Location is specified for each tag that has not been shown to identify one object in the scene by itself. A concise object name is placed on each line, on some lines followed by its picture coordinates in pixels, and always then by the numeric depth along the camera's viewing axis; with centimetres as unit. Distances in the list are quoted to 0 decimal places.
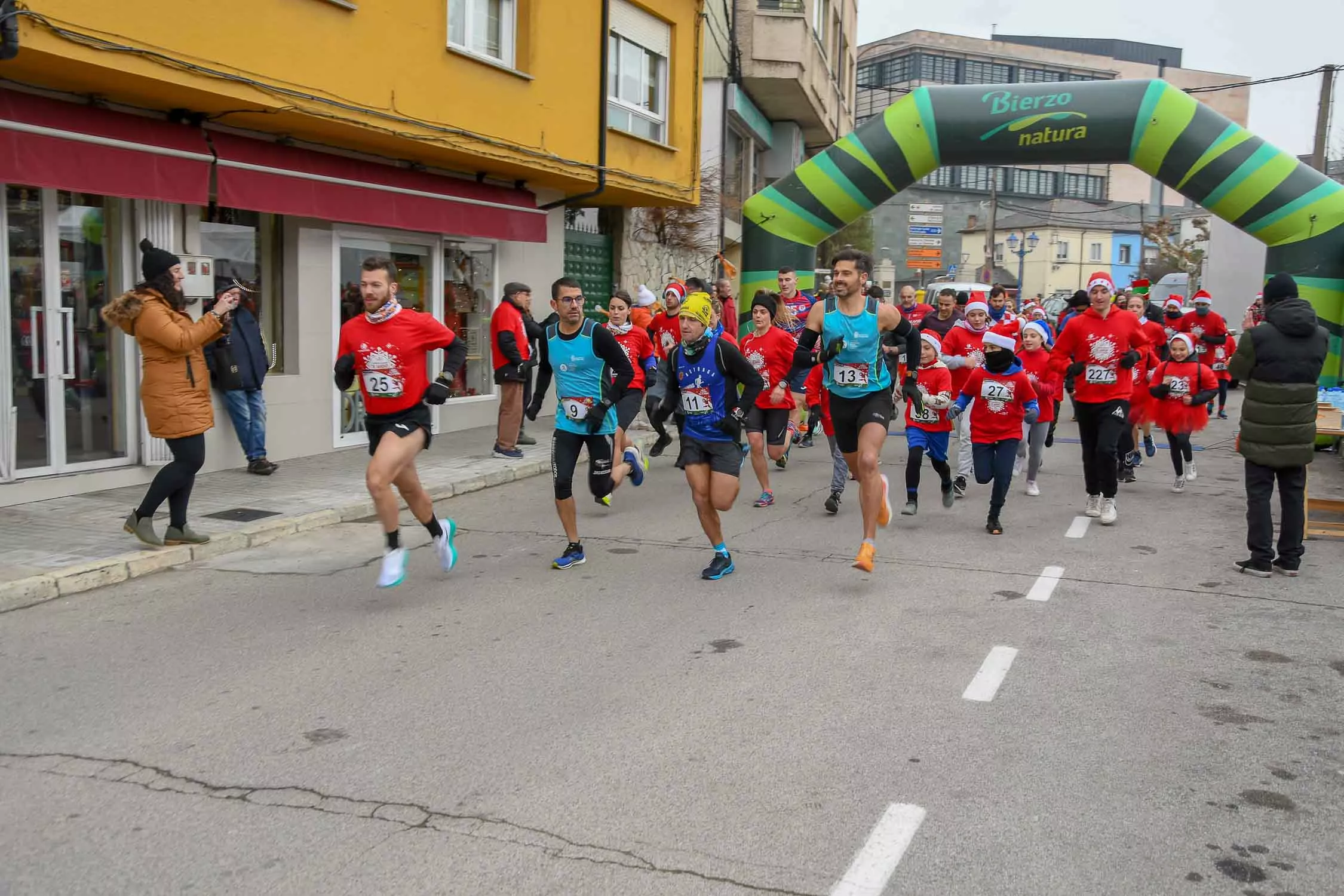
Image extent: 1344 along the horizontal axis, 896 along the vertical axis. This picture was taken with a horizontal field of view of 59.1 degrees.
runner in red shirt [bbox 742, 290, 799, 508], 1019
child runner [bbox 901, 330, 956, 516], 977
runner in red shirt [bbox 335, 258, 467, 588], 685
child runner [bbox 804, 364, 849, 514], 988
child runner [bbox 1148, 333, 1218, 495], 1098
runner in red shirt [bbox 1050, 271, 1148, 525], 960
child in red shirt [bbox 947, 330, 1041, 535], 925
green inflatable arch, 1386
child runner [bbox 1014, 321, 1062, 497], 1035
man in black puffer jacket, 754
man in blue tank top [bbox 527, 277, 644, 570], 745
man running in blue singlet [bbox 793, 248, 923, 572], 757
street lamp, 6731
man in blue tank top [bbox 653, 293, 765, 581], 739
